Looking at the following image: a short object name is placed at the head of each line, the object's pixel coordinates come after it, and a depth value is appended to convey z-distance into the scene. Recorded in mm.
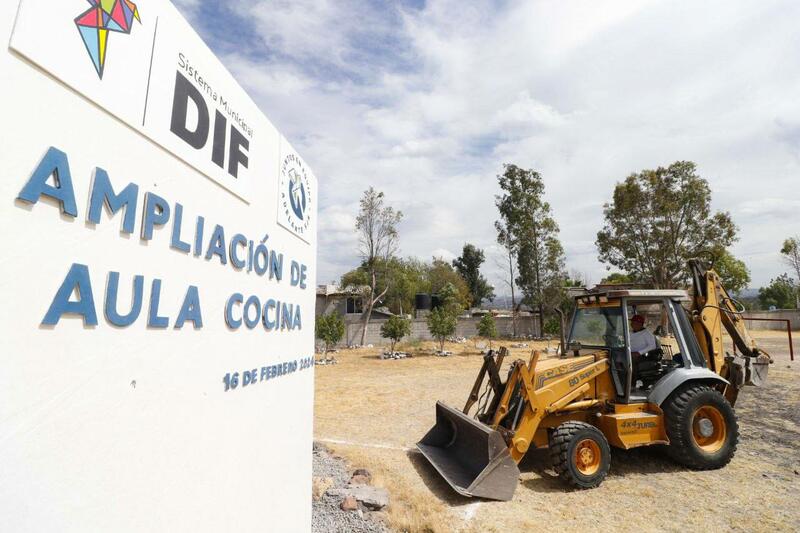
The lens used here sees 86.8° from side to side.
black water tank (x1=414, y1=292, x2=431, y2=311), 33856
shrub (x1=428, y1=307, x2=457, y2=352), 21812
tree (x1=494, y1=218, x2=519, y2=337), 31391
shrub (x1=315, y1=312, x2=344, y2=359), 20281
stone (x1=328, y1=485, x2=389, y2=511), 4351
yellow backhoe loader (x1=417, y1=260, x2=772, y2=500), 5094
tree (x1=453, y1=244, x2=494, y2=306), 53438
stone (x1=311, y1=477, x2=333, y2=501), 4473
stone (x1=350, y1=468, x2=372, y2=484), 5163
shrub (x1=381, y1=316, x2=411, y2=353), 21438
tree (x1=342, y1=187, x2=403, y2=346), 27391
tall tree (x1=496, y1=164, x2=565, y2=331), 30609
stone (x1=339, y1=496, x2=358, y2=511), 4195
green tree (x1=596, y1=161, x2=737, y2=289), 25750
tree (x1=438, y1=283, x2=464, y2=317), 33422
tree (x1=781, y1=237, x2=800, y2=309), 41156
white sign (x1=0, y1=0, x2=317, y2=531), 1335
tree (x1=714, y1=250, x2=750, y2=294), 34000
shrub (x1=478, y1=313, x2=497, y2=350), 22984
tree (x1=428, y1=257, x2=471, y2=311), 47750
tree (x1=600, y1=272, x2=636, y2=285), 36969
